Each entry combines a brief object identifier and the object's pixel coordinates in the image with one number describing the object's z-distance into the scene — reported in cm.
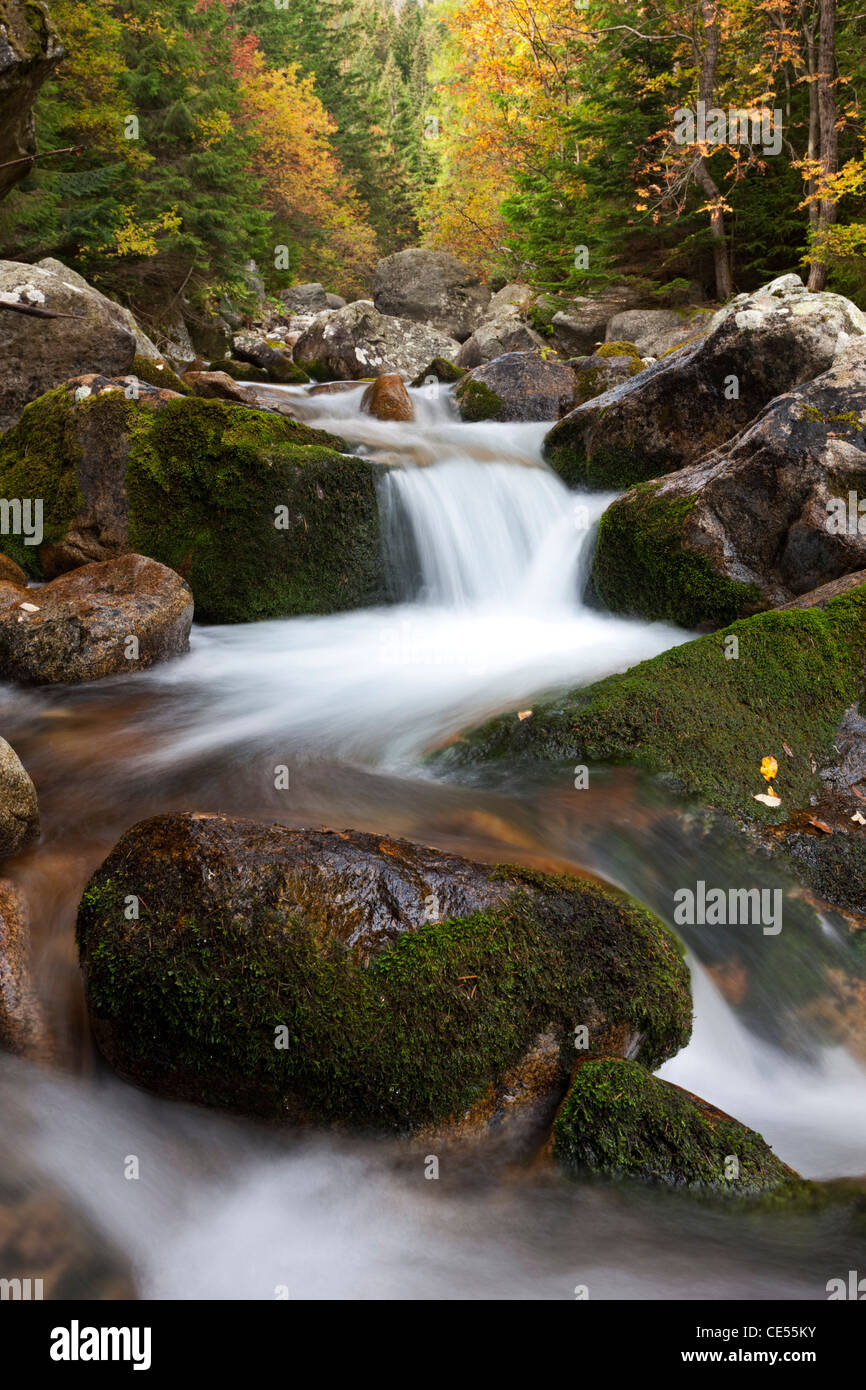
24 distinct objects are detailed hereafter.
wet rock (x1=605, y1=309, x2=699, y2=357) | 1577
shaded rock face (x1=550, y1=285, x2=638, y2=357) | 1786
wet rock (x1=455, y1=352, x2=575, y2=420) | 1240
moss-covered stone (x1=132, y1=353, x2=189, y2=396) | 1012
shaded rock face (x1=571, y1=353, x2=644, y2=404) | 1224
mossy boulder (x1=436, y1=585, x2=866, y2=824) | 410
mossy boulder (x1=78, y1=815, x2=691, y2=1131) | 253
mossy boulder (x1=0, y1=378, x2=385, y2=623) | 744
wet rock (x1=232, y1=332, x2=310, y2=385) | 1662
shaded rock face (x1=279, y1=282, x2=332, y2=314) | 2791
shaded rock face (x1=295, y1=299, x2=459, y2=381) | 1777
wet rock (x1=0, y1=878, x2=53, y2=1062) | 278
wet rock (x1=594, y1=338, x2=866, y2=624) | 591
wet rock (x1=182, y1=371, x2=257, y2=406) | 1099
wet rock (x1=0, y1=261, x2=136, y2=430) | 911
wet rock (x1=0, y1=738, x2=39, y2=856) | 336
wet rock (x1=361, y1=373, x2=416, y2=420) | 1290
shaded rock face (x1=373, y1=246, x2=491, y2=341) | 2506
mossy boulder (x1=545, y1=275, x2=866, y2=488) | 755
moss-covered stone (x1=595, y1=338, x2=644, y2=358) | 1440
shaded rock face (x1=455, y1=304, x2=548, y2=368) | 1838
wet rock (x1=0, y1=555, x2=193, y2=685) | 577
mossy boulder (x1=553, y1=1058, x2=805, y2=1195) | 247
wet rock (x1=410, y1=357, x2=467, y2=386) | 1580
